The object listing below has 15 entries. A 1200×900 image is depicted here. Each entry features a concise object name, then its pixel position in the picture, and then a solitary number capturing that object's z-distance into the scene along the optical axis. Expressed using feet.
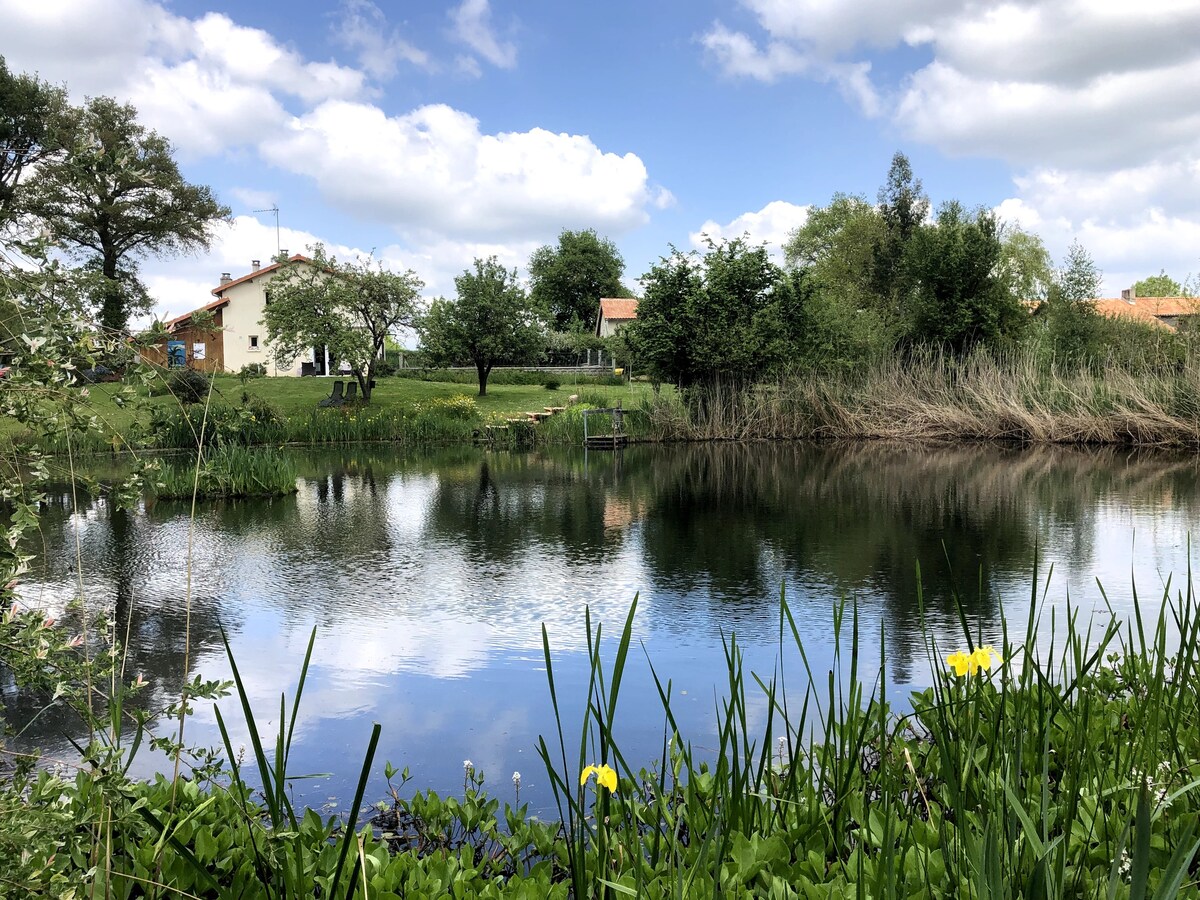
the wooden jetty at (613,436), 87.10
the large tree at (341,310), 107.34
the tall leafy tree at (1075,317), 88.38
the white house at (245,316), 163.84
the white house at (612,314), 224.33
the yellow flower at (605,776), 6.01
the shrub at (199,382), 93.38
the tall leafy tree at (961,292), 97.09
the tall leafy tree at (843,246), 162.20
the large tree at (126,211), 114.01
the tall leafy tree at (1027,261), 168.55
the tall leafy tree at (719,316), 85.35
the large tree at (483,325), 119.34
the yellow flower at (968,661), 8.09
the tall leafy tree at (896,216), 152.87
